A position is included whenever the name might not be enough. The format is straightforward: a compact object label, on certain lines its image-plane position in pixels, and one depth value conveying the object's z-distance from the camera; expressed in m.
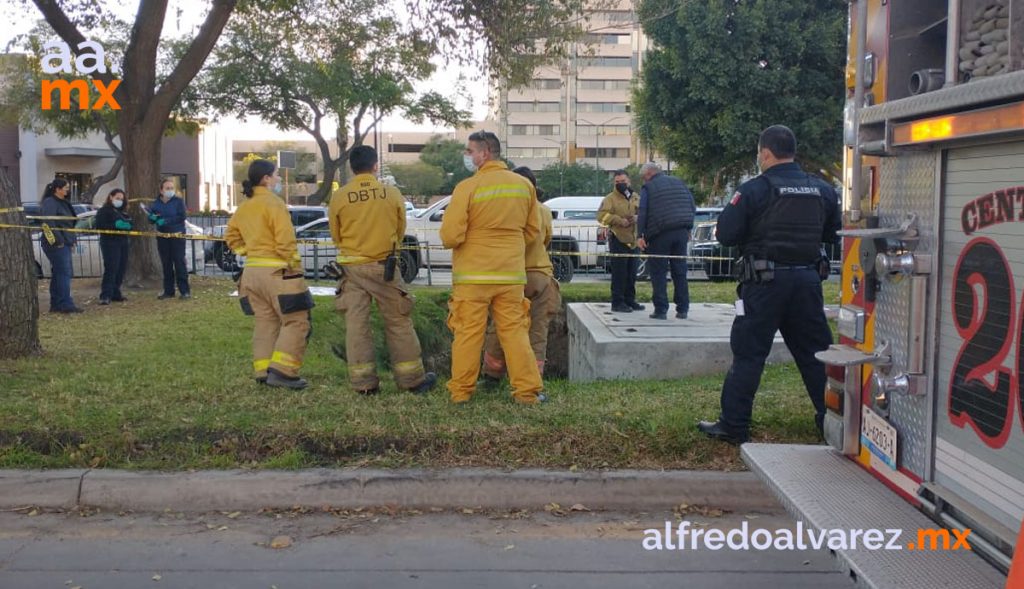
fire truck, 3.04
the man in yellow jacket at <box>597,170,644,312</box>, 10.62
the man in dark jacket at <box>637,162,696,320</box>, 9.74
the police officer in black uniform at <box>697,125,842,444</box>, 5.41
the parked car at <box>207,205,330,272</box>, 22.73
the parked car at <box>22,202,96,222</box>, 19.22
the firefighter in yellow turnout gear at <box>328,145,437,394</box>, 6.97
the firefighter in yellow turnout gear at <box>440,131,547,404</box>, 6.47
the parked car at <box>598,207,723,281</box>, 17.72
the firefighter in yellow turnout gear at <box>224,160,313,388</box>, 7.20
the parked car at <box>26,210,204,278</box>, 16.62
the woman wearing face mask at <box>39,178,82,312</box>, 11.62
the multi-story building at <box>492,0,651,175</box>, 91.31
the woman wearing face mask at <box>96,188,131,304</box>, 12.93
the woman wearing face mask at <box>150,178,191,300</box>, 13.38
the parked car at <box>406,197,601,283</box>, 18.25
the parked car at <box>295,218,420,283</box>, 17.34
